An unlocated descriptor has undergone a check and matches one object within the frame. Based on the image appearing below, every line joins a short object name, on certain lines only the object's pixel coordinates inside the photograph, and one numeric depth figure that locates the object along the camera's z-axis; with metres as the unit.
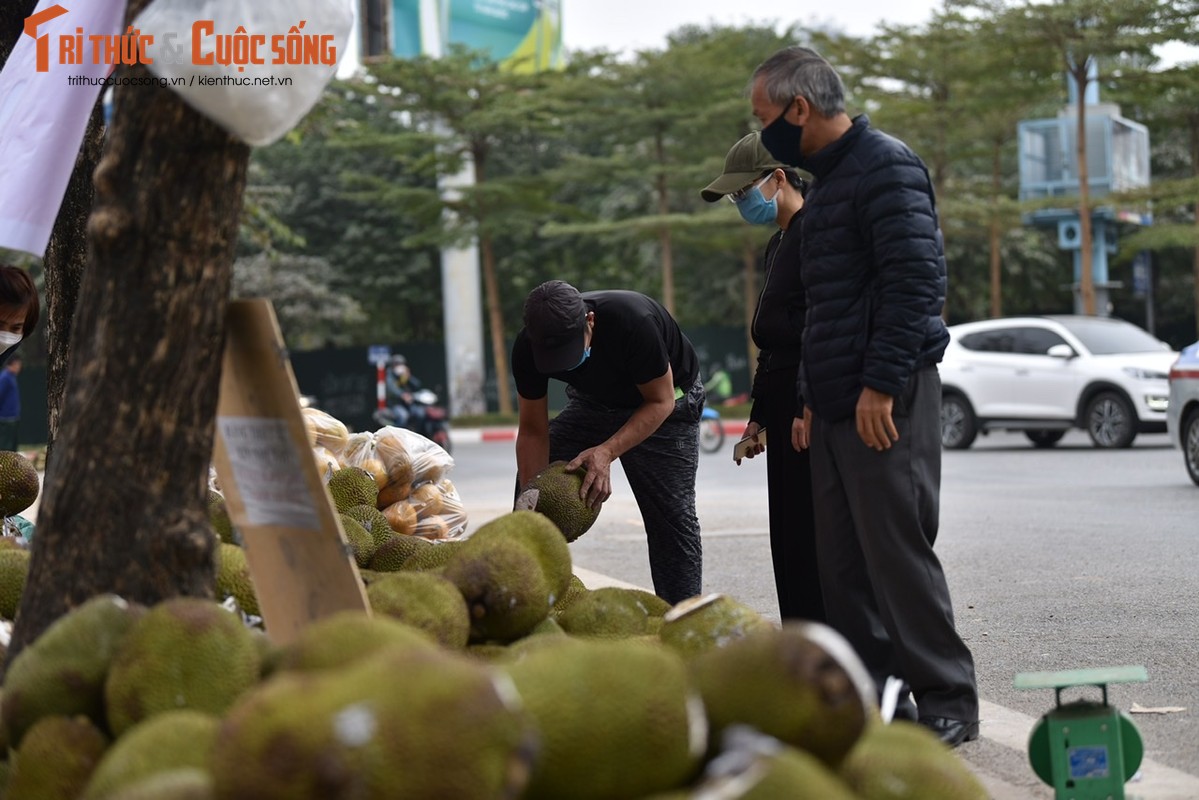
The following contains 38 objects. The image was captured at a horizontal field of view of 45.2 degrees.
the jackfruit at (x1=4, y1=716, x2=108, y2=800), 2.35
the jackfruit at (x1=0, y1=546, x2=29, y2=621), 3.59
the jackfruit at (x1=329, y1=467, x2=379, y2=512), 5.09
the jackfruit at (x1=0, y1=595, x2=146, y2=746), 2.54
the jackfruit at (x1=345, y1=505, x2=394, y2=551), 4.81
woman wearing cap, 5.04
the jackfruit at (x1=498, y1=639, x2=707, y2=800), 2.12
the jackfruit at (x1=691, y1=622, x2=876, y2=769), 2.28
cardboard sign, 3.04
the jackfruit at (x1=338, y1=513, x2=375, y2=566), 4.28
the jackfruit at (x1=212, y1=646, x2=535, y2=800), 1.83
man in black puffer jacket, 4.02
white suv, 16.36
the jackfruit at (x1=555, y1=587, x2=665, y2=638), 3.72
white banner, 4.16
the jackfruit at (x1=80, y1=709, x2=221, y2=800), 2.13
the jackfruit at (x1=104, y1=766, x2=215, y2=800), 1.95
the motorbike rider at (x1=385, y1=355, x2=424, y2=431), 20.14
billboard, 34.62
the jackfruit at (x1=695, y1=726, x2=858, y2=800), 1.95
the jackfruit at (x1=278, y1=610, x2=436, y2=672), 2.33
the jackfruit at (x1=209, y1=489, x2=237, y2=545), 4.18
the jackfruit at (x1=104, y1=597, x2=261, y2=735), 2.46
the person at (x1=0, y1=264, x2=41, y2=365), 5.46
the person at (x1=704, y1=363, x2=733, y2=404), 27.15
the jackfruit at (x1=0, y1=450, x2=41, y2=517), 4.89
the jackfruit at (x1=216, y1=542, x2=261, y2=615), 3.51
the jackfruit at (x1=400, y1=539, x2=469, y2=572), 4.08
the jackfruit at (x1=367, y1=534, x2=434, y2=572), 4.27
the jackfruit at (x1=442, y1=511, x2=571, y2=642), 3.47
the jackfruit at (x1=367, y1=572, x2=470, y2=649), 3.20
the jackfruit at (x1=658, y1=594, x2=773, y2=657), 3.29
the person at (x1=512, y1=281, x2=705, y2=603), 5.21
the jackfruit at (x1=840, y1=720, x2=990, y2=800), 2.24
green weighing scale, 3.24
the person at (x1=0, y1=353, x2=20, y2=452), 12.40
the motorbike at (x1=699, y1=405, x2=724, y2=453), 18.91
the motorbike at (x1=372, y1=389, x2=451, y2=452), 20.14
